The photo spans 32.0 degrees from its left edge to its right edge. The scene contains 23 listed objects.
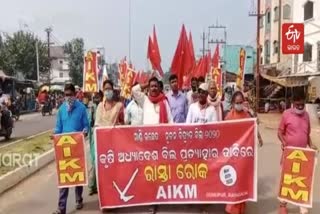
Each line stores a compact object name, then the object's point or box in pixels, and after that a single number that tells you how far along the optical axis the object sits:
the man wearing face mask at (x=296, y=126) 7.15
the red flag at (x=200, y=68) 16.51
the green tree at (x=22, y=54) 57.61
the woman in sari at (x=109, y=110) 7.88
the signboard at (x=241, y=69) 18.06
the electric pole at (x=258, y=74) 36.09
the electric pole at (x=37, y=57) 58.33
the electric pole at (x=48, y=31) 70.99
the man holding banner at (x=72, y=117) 7.62
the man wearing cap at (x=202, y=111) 7.59
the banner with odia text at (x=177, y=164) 7.12
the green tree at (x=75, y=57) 79.81
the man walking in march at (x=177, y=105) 9.05
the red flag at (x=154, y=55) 10.76
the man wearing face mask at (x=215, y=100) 7.84
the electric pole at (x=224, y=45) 62.71
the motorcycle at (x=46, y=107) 37.72
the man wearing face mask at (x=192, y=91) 9.59
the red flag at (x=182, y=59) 10.18
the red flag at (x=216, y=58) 22.41
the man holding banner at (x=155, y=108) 7.59
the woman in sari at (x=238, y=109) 7.39
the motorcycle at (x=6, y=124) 17.69
